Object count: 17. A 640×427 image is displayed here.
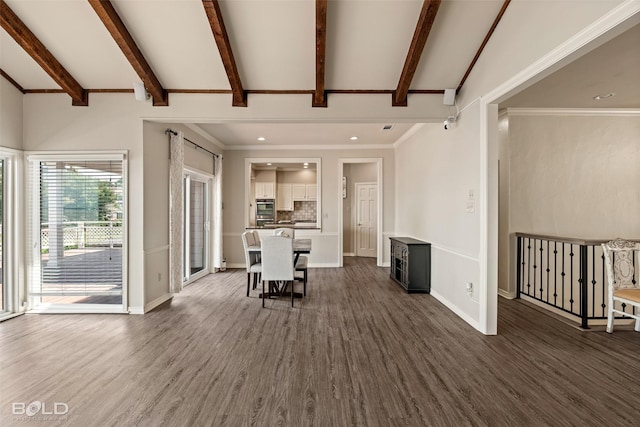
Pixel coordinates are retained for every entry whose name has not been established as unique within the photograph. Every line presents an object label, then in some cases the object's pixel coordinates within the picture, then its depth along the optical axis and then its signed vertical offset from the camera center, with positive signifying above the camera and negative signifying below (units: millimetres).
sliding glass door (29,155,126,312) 3830 -203
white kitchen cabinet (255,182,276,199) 8945 +672
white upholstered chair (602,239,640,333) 3201 -675
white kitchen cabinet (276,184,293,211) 9312 +509
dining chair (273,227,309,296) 4613 -836
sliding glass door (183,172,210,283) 5383 -290
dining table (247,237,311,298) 4316 -559
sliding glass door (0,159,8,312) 3670 -492
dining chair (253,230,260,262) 4761 -537
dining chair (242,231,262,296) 4391 -806
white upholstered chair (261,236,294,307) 3975 -658
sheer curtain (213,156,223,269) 6422 -57
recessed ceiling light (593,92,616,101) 3807 +1576
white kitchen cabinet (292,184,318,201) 9305 +672
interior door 8578 -234
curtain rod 4351 +1238
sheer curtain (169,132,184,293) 4395 +4
